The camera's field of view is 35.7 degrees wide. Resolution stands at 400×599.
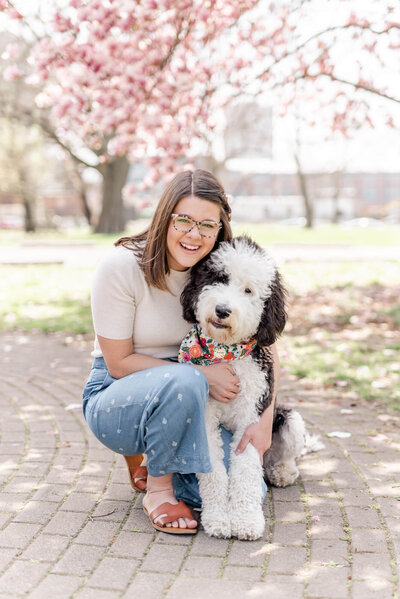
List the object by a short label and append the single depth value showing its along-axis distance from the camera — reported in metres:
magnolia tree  6.91
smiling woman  2.76
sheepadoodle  2.72
